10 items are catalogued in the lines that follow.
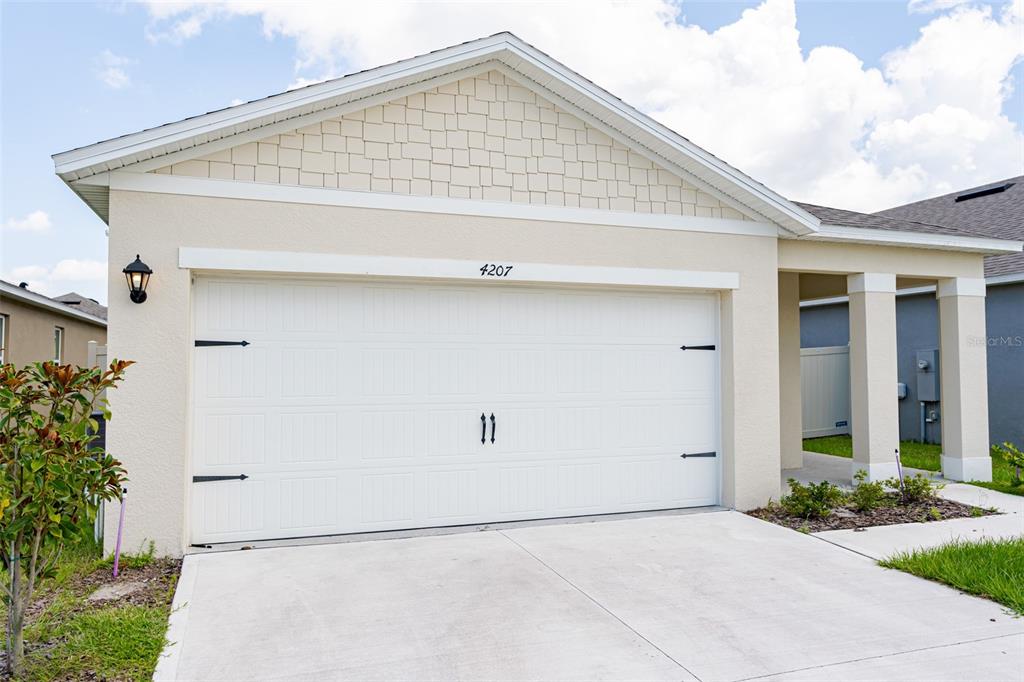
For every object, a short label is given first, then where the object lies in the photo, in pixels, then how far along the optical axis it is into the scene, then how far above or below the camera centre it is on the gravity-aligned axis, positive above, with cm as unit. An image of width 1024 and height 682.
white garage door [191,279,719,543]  623 -37
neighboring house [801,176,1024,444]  1223 +99
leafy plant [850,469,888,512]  748 -144
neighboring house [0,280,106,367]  1308 +96
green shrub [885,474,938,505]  775 -140
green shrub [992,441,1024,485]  865 -119
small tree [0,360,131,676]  349 -54
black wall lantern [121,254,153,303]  563 +76
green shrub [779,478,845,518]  725 -147
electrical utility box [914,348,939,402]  1315 -21
